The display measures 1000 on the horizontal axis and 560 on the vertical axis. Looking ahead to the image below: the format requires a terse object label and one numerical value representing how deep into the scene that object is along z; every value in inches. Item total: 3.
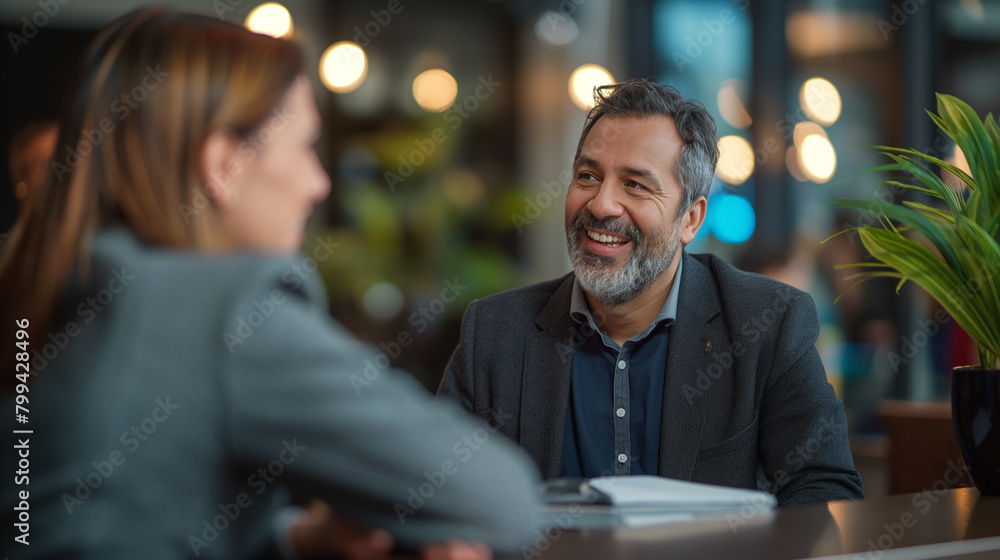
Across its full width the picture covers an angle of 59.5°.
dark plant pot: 67.2
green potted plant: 67.1
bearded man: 76.5
